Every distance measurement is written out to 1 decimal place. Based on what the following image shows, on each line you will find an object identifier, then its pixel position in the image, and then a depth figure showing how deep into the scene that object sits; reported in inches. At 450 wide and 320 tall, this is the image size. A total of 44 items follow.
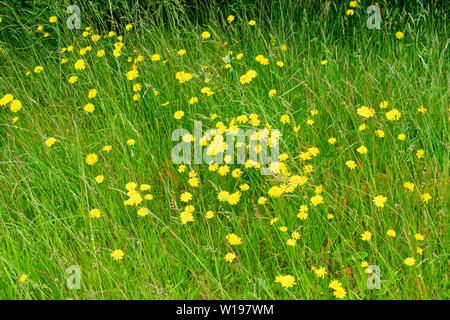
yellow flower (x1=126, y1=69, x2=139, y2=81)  108.0
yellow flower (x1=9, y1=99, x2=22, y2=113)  108.6
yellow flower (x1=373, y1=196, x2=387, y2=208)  70.1
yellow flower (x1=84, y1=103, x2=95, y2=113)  103.6
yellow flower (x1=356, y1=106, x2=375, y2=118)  86.0
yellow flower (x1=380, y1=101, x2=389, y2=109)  88.8
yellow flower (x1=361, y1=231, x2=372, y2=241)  68.1
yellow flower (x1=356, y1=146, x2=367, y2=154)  80.0
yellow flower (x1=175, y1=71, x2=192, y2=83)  102.8
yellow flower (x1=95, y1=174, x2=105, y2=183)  84.9
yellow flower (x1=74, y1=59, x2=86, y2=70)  116.0
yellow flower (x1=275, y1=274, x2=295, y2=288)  64.4
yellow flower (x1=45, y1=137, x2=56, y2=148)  91.8
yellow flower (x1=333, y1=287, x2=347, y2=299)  63.1
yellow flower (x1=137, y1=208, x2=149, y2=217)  75.9
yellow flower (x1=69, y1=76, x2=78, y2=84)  113.8
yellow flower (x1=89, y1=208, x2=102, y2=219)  76.1
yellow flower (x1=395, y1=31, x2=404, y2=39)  119.1
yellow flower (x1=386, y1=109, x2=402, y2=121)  86.3
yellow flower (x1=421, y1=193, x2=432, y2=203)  71.9
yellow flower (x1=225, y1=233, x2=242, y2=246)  70.1
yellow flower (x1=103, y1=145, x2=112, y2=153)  89.3
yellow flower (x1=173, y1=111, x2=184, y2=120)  96.6
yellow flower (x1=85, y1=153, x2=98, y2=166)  88.1
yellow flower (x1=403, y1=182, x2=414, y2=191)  73.4
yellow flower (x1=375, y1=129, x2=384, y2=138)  83.1
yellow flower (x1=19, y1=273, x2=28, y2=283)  66.4
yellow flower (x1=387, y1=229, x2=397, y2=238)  67.1
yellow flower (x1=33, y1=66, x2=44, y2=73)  118.9
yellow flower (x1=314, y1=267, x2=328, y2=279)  65.1
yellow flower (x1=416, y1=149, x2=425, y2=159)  80.3
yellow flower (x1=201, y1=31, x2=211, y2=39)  121.7
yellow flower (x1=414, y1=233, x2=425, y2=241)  65.7
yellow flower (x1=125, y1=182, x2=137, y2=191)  81.0
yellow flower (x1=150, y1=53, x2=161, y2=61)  114.2
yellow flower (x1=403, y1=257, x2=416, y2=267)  64.7
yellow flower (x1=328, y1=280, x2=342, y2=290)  63.7
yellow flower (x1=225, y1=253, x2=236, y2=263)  68.2
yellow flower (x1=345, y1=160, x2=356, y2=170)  79.5
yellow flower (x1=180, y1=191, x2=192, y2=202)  79.8
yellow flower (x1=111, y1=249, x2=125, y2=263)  70.9
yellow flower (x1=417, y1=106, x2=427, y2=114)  88.6
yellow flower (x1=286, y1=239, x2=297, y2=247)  68.1
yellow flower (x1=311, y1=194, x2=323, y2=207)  73.2
